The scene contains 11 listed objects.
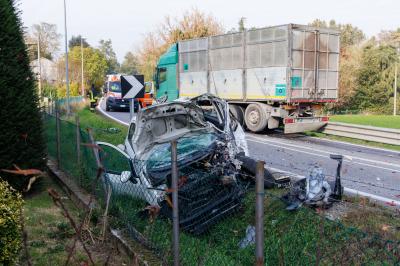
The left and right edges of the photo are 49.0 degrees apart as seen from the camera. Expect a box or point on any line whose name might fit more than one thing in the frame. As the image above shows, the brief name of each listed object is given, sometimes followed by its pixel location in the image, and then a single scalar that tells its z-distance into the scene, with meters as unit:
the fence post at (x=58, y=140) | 9.09
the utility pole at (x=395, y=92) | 49.57
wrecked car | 5.40
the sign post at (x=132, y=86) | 10.65
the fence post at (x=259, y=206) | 2.73
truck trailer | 14.88
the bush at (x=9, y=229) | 3.61
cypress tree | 6.81
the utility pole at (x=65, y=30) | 27.58
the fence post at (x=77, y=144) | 7.41
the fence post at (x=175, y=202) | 3.63
